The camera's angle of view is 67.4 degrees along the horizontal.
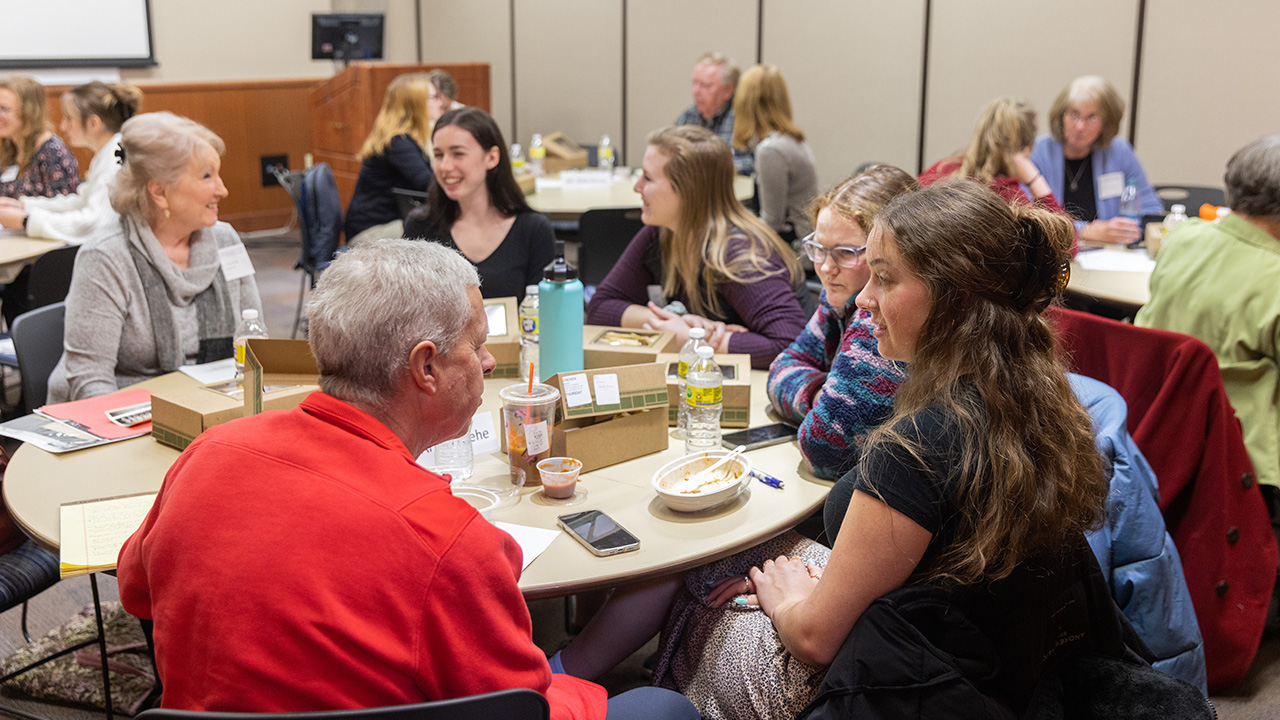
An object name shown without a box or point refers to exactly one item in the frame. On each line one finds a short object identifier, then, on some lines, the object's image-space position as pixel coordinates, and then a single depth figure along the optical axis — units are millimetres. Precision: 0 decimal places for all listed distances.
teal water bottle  2250
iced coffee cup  1846
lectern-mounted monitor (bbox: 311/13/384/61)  8164
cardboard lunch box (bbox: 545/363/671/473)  1908
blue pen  1906
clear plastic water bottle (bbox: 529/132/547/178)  6359
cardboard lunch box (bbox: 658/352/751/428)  2199
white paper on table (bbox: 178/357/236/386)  2375
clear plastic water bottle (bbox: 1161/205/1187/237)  3741
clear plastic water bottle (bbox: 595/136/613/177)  6336
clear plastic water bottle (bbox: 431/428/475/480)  1937
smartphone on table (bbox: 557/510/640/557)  1630
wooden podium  7414
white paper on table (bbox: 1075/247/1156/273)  3648
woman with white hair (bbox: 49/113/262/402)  2514
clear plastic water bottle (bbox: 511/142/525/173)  6148
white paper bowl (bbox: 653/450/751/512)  1762
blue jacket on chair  1955
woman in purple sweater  2805
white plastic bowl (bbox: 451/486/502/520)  1785
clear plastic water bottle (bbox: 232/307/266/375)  2262
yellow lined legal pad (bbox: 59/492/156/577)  1566
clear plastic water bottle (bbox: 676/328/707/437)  2158
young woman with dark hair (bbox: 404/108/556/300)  3301
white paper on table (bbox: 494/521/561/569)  1621
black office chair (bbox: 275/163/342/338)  4934
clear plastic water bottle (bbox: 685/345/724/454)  2076
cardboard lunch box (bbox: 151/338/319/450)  1849
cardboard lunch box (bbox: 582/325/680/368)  2355
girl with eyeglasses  1854
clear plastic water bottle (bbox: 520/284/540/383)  2480
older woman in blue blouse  4387
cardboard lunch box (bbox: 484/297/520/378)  2463
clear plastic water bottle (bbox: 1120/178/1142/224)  4258
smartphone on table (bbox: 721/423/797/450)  2100
